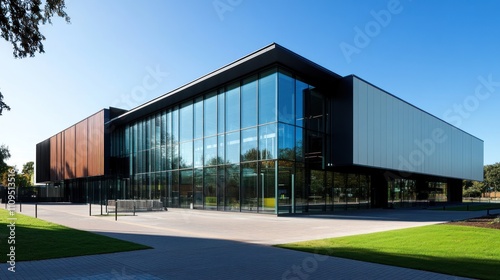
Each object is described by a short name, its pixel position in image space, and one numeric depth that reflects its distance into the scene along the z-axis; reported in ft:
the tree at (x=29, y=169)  394.44
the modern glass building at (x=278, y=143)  82.64
